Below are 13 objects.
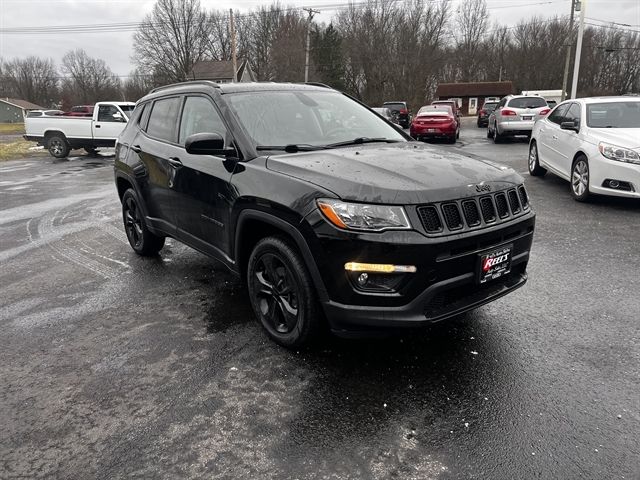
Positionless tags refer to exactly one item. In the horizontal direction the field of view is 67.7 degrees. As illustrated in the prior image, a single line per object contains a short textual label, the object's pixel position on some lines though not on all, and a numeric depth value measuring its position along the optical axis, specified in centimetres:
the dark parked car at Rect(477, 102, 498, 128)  3100
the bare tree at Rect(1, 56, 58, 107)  9281
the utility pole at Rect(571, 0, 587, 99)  2295
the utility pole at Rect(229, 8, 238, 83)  3784
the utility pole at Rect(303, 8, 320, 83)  4521
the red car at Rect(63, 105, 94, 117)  3644
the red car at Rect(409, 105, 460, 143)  1917
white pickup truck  1834
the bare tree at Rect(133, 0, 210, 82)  6625
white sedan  704
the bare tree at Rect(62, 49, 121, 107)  8054
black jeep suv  278
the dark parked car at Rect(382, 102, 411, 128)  2696
